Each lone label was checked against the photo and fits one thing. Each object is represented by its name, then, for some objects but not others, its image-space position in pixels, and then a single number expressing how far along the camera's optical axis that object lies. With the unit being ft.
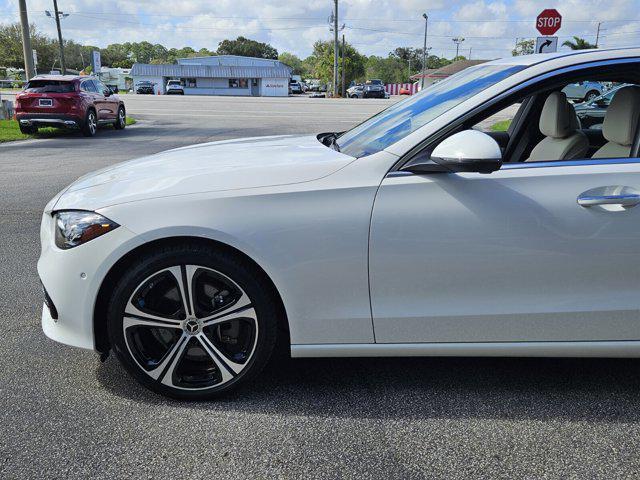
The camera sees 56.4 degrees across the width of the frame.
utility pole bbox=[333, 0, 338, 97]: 201.77
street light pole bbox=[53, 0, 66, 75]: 140.10
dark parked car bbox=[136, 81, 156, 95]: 200.23
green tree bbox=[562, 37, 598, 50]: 141.38
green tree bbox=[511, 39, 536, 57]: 256.48
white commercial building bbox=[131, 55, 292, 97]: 258.98
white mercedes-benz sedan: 8.65
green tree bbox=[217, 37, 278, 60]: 452.35
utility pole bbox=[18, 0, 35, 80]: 68.69
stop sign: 37.27
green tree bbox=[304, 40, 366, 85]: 257.75
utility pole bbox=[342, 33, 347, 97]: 237.86
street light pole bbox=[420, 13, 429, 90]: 232.45
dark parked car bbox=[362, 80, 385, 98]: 181.57
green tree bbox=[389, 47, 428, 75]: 418.72
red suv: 52.75
